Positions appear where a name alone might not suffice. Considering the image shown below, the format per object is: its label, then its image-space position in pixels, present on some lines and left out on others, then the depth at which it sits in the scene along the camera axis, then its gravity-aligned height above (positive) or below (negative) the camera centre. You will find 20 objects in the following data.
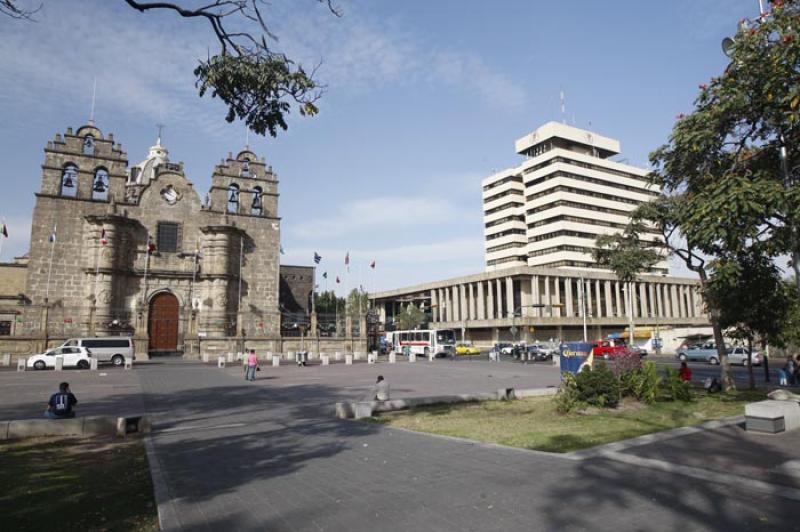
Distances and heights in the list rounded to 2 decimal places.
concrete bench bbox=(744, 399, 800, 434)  9.25 -1.60
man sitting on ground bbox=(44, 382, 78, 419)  11.58 -1.67
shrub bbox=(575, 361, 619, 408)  12.87 -1.48
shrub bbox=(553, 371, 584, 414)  12.78 -1.73
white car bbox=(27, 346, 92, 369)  28.94 -1.43
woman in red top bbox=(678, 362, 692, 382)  16.55 -1.40
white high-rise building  87.31 +24.11
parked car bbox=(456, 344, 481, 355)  56.88 -2.12
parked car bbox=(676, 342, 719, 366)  37.62 -1.78
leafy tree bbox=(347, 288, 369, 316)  90.44 +5.64
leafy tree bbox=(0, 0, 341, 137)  7.89 +3.93
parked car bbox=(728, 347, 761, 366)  33.22 -1.68
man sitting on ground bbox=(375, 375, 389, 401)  14.64 -1.71
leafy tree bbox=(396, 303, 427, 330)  79.25 +2.07
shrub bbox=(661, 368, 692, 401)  14.15 -1.64
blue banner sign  19.90 -0.94
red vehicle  38.06 -1.49
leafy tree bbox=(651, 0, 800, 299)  9.88 +4.35
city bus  50.06 -1.07
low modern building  72.38 +4.20
